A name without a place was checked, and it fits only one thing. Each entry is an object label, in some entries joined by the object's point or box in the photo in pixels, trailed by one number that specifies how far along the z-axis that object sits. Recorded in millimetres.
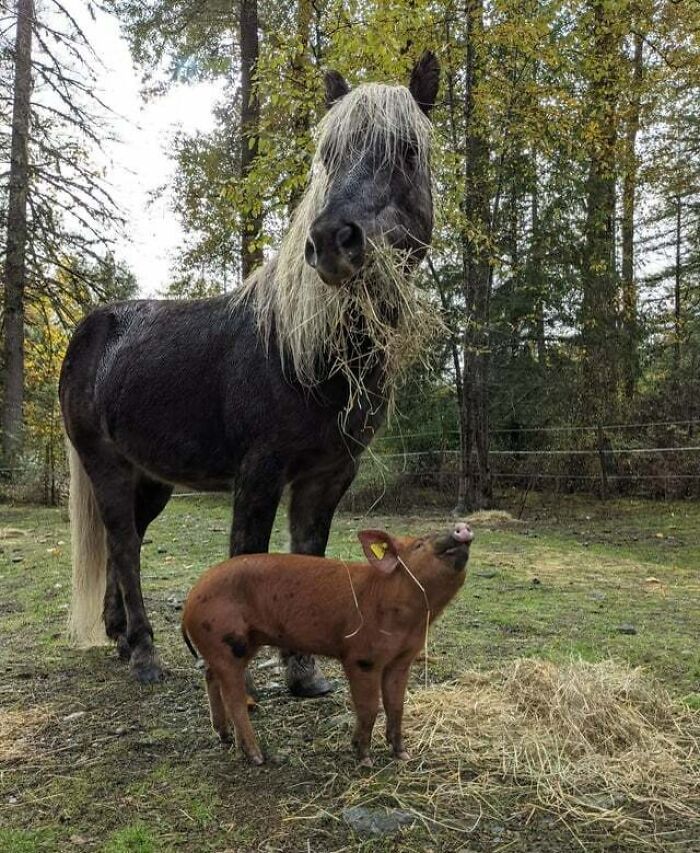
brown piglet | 2336
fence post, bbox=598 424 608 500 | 11320
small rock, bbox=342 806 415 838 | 2023
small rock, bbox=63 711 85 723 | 3032
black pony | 2678
